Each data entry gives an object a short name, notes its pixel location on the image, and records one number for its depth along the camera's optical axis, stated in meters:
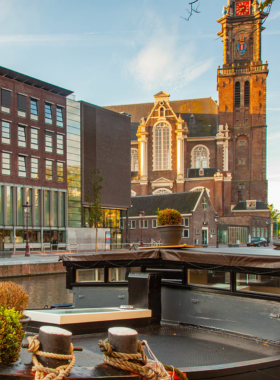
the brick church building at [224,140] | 84.50
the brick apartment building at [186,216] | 63.59
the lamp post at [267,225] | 82.75
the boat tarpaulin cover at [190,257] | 6.52
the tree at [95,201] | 47.13
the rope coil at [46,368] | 3.36
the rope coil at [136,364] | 3.64
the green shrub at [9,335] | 3.46
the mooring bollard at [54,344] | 3.47
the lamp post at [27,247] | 38.04
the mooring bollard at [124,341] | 3.64
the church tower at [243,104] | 87.11
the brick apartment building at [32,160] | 44.34
